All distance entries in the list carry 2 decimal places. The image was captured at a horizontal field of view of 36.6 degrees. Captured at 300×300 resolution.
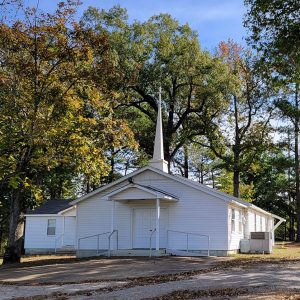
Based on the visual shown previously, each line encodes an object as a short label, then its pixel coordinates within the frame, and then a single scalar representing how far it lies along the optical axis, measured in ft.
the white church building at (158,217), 73.87
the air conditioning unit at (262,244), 82.23
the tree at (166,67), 107.45
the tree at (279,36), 38.70
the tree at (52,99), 56.90
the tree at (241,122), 121.19
